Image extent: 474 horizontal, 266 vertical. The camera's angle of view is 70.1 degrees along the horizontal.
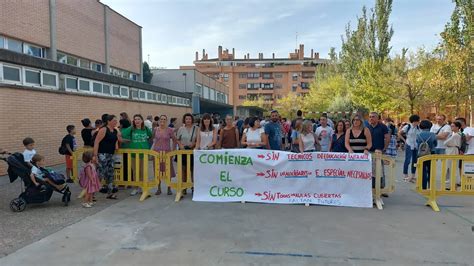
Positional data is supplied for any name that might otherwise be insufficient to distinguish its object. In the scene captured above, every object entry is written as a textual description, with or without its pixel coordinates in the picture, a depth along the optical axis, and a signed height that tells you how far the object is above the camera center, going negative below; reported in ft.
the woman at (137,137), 24.89 -1.23
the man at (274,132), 26.89 -0.95
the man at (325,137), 29.63 -1.50
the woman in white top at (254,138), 24.14 -1.28
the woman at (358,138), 22.18 -1.20
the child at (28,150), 20.95 -1.89
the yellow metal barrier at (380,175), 21.56 -3.59
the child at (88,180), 21.18 -3.76
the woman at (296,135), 30.09 -1.36
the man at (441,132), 26.94 -1.02
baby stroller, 19.57 -3.94
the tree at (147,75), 117.80 +16.00
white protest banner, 21.49 -3.71
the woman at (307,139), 25.45 -1.43
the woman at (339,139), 24.32 -1.44
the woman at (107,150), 23.02 -2.03
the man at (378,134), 22.85 -0.97
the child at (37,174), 19.99 -3.19
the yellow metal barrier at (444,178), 21.07 -3.71
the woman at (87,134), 26.62 -1.07
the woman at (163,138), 24.45 -1.29
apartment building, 296.30 +36.87
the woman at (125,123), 27.68 -0.22
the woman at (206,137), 23.82 -1.19
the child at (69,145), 27.81 -2.02
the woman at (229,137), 24.39 -1.22
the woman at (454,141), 26.27 -1.65
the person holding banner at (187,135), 24.58 -1.08
